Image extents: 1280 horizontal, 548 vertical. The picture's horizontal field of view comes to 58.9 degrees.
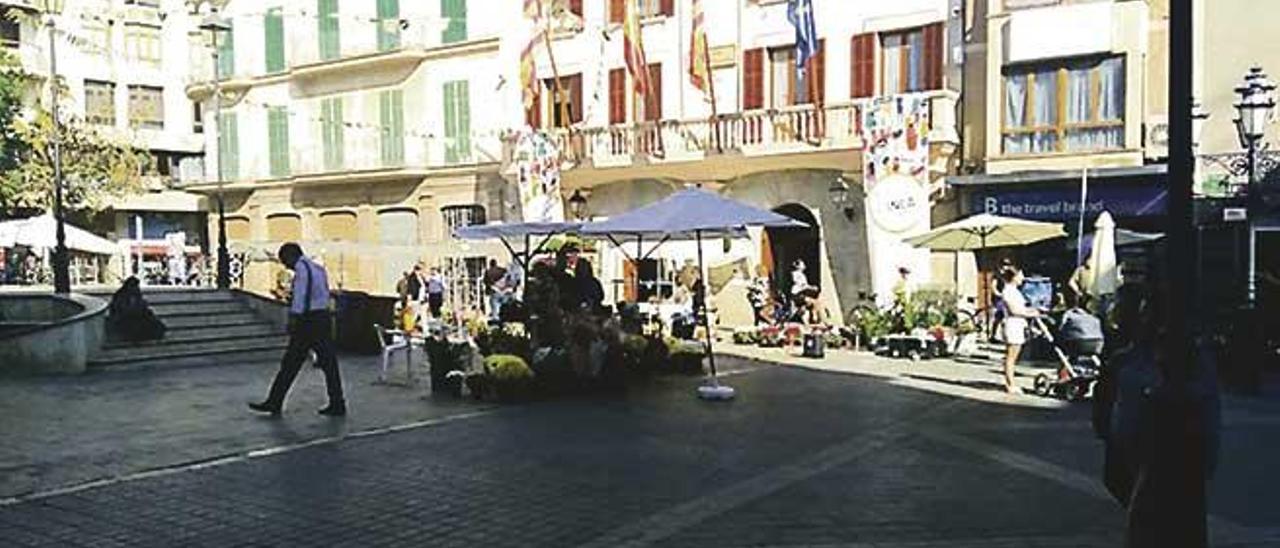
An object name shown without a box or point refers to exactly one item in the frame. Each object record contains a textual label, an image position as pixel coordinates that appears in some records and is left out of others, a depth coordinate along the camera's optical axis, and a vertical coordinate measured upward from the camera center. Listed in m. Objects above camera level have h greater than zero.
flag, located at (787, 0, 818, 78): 23.48 +4.32
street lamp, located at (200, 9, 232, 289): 20.81 +0.13
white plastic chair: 13.99 -1.32
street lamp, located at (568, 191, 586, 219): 28.33 +0.80
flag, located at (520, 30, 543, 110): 28.95 +4.27
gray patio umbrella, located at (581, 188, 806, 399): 12.39 +0.18
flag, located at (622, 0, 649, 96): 26.52 +4.46
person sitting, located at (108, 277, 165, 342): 16.77 -1.11
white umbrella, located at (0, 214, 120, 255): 29.55 +0.24
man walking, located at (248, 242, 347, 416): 10.81 -0.83
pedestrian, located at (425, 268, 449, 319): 23.05 -1.16
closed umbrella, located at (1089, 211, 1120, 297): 15.46 -0.45
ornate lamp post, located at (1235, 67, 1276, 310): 14.43 +1.51
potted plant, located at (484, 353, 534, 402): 11.84 -1.47
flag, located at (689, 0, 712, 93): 25.64 +4.05
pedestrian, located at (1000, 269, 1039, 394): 12.56 -1.06
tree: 35.19 +2.66
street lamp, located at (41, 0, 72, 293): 19.23 +0.27
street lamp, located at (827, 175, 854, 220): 24.69 +0.83
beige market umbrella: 17.36 -0.04
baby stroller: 12.05 -1.47
